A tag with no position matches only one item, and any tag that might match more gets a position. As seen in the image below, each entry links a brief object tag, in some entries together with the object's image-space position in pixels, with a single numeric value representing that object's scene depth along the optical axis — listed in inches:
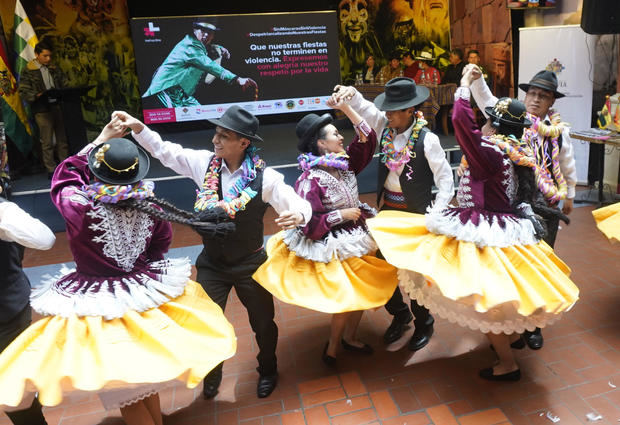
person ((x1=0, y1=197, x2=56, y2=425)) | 88.4
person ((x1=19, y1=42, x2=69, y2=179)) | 324.2
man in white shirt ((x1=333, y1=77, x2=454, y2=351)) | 127.6
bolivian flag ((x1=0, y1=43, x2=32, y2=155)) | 311.4
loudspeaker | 241.8
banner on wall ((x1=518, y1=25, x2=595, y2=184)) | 271.6
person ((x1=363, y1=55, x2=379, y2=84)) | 442.3
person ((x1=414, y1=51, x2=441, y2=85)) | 424.6
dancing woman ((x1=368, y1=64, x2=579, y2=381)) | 100.5
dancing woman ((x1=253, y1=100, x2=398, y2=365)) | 116.3
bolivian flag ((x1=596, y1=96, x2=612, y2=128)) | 234.1
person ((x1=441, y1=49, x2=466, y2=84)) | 390.6
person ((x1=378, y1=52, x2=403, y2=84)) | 450.6
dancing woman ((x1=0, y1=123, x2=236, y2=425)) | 82.6
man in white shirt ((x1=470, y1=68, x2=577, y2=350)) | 134.4
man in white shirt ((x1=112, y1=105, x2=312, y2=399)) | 113.7
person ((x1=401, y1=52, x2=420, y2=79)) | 450.9
